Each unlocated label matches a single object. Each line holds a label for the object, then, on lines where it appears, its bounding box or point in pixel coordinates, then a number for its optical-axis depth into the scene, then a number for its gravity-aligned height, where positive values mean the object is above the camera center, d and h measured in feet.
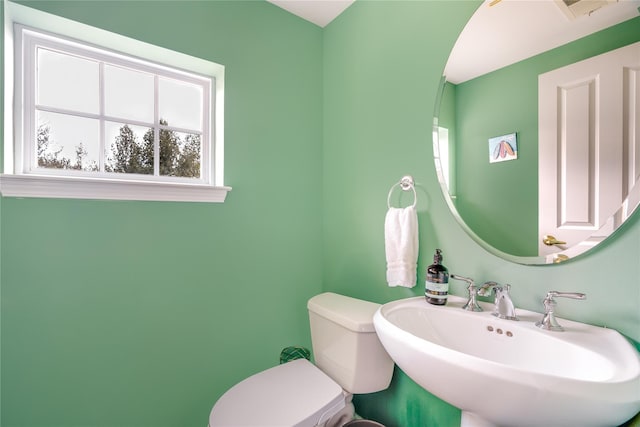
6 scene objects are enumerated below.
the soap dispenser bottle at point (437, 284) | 3.48 -0.87
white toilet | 3.34 -2.30
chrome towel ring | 4.17 +0.39
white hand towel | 3.97 -0.48
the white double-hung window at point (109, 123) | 3.74 +1.31
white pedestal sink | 1.83 -1.19
